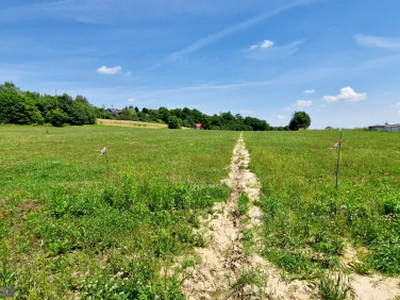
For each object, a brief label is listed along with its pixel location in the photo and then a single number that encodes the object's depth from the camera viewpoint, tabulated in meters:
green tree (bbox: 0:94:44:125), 71.06
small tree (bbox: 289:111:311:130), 117.93
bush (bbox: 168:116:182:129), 109.06
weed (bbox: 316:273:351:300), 3.35
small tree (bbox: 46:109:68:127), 73.22
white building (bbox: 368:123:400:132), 65.32
